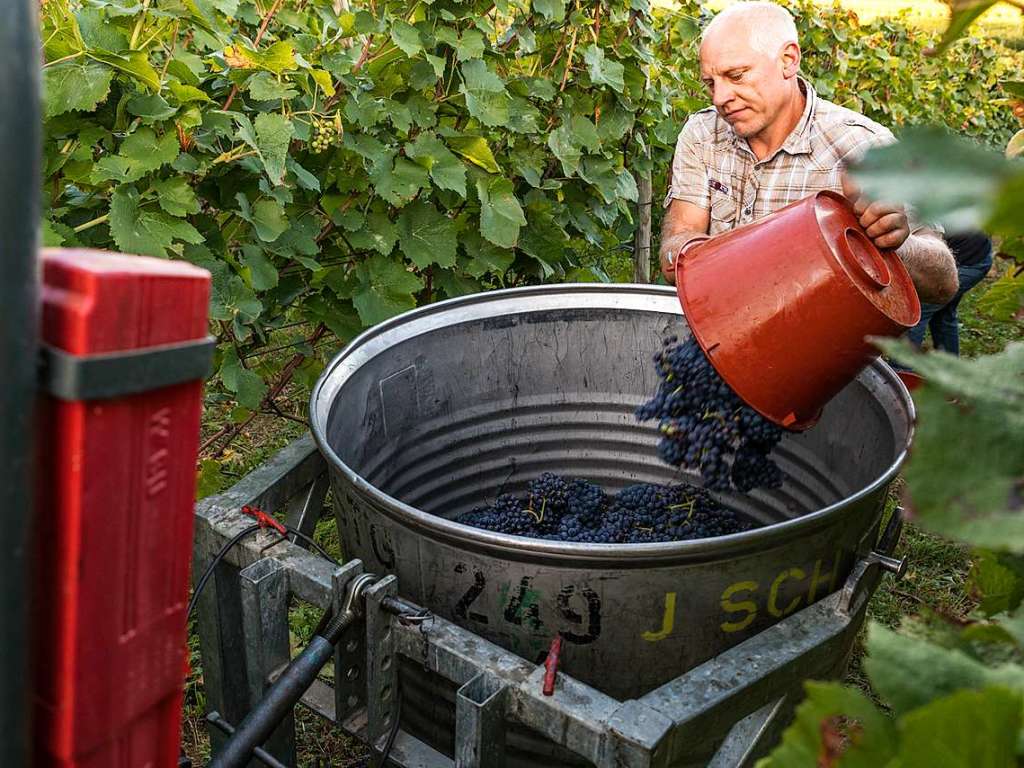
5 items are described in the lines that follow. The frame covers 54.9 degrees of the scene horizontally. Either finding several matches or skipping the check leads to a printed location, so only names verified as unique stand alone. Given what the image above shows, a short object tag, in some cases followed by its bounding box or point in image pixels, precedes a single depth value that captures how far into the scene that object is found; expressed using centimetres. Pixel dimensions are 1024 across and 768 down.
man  259
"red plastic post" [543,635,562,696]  136
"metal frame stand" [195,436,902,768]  134
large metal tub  152
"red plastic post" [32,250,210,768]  65
